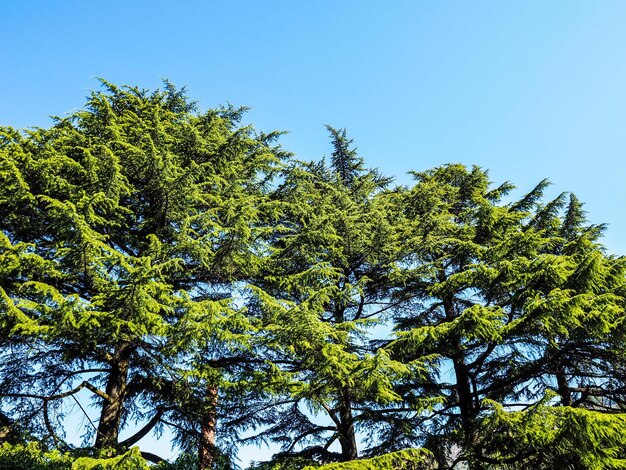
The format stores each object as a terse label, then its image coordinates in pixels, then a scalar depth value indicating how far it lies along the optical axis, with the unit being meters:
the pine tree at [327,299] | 7.25
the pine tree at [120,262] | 6.96
